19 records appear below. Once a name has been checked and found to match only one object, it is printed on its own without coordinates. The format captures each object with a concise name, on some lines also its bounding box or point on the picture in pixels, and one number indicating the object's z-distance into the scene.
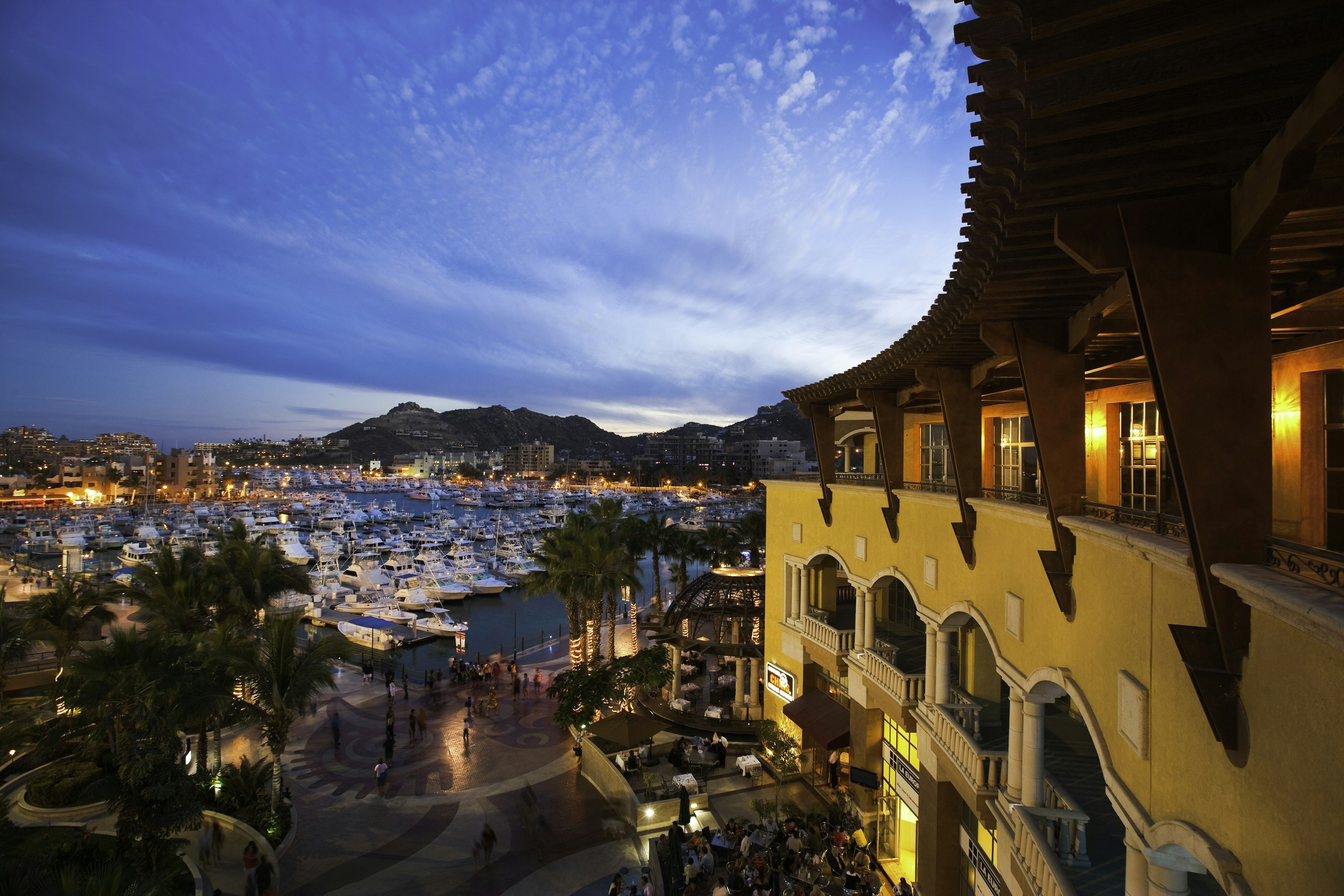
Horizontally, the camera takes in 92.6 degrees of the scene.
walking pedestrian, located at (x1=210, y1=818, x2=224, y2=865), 15.91
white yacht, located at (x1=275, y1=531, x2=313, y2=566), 68.19
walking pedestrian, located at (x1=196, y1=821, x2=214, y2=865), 15.77
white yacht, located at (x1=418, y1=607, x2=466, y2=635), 43.69
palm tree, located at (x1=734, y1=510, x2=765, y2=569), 36.12
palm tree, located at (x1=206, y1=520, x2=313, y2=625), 25.14
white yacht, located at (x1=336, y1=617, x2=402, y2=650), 40.34
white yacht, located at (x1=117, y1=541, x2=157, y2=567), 64.56
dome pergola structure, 26.42
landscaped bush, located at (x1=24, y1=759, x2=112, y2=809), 17.58
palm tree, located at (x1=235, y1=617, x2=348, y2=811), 17.55
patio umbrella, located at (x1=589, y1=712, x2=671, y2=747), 19.83
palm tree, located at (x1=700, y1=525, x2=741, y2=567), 35.75
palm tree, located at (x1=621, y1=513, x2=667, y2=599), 39.16
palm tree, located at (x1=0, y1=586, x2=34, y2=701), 20.45
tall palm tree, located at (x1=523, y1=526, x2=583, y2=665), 26.62
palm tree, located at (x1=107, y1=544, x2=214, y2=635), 23.08
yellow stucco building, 3.89
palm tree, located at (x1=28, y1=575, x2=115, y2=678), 22.12
